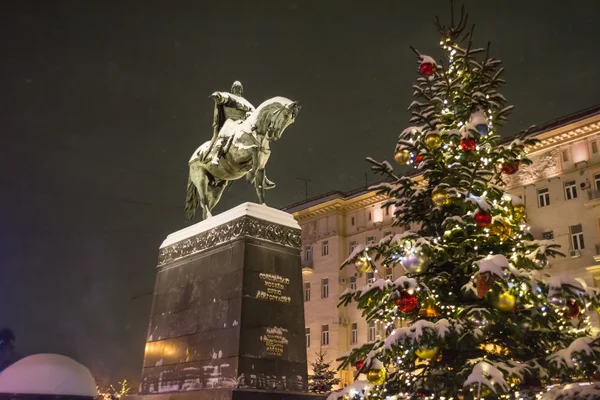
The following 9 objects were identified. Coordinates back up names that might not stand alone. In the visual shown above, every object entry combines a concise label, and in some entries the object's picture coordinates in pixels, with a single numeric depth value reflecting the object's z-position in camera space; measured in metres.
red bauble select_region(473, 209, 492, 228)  7.49
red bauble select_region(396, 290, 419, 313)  7.48
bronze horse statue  11.41
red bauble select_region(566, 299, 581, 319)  7.39
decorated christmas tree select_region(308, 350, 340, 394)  26.45
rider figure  12.26
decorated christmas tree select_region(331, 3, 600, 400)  7.14
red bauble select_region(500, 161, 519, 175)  8.79
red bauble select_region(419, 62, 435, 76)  9.16
